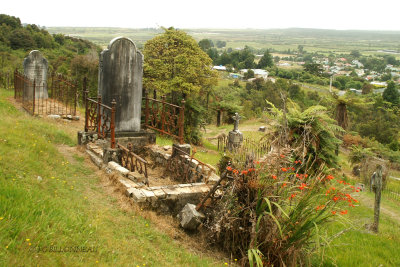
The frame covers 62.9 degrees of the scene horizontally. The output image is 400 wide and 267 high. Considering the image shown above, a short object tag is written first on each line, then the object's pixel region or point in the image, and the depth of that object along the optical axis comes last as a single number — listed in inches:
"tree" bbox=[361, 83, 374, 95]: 2110.0
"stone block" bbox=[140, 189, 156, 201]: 231.3
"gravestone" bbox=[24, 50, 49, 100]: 619.3
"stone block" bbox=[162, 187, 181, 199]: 241.0
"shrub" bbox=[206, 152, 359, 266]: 184.2
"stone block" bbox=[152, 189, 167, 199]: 236.4
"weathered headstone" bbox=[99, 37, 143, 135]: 339.6
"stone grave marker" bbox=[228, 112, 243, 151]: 591.2
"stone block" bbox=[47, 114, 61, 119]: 501.0
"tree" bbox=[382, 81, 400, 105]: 1766.7
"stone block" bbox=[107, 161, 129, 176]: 271.5
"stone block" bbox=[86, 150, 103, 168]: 306.8
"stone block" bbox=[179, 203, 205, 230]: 214.8
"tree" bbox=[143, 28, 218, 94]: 721.0
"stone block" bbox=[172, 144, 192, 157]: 311.6
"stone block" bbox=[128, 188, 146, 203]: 228.4
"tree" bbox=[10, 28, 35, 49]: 1336.2
